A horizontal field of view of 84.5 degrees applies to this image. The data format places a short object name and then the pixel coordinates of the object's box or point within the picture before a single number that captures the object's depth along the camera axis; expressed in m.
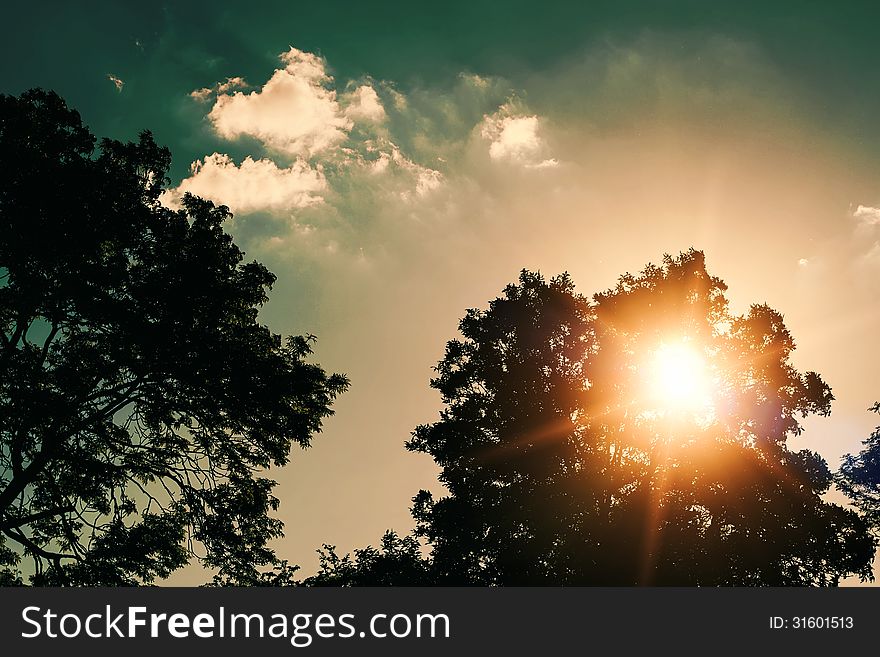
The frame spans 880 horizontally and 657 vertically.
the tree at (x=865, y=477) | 26.14
